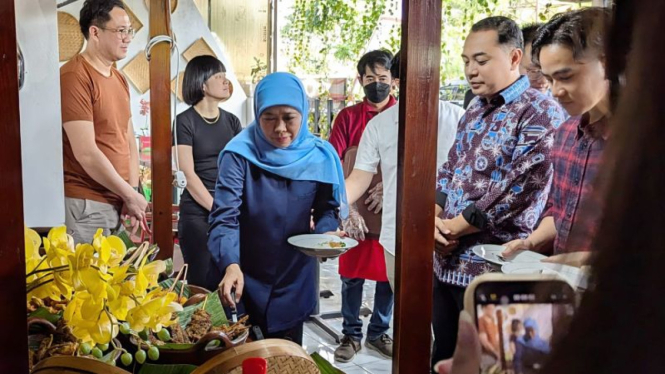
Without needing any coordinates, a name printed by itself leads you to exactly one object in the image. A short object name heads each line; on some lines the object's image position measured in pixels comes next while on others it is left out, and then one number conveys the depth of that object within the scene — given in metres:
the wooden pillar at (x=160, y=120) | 1.33
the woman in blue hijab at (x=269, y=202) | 1.76
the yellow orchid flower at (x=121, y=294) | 0.71
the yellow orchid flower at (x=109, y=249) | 0.73
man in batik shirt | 1.54
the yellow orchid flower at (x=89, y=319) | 0.69
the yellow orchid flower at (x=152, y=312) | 0.73
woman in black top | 2.26
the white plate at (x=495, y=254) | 1.43
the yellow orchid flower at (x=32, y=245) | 0.76
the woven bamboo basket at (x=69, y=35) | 2.40
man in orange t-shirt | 1.78
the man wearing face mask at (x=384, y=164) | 2.23
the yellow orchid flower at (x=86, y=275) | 0.69
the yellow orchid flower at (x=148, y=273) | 0.75
